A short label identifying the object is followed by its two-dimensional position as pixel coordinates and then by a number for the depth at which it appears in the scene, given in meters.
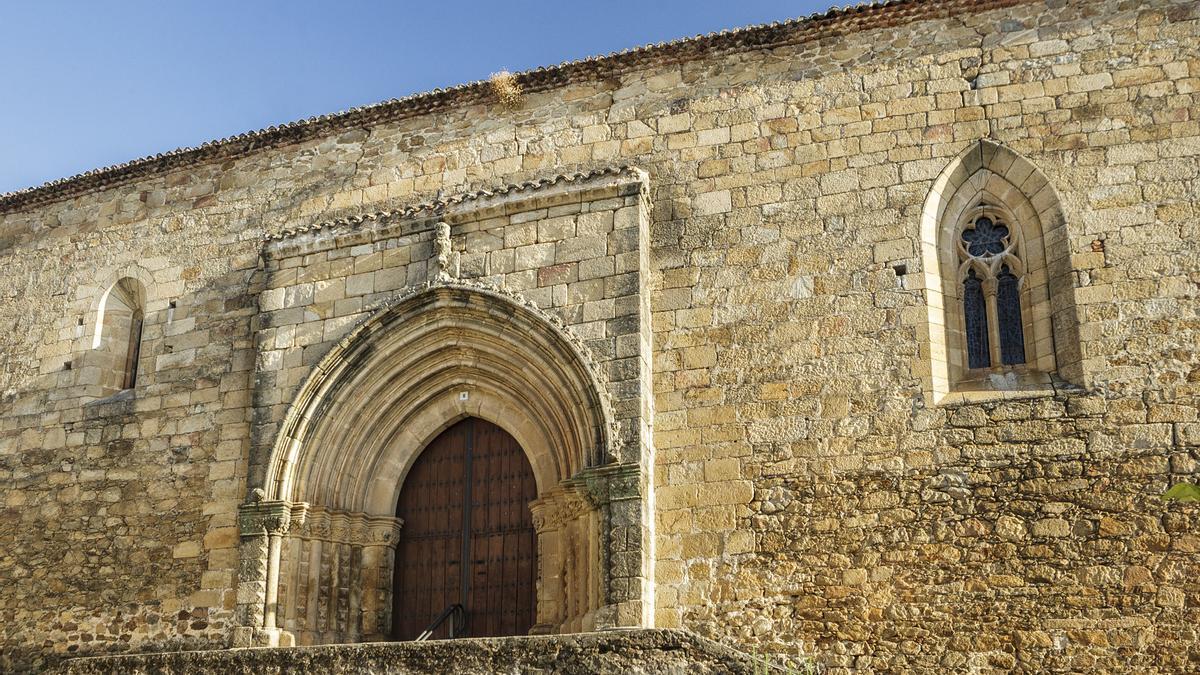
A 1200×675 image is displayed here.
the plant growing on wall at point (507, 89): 10.92
